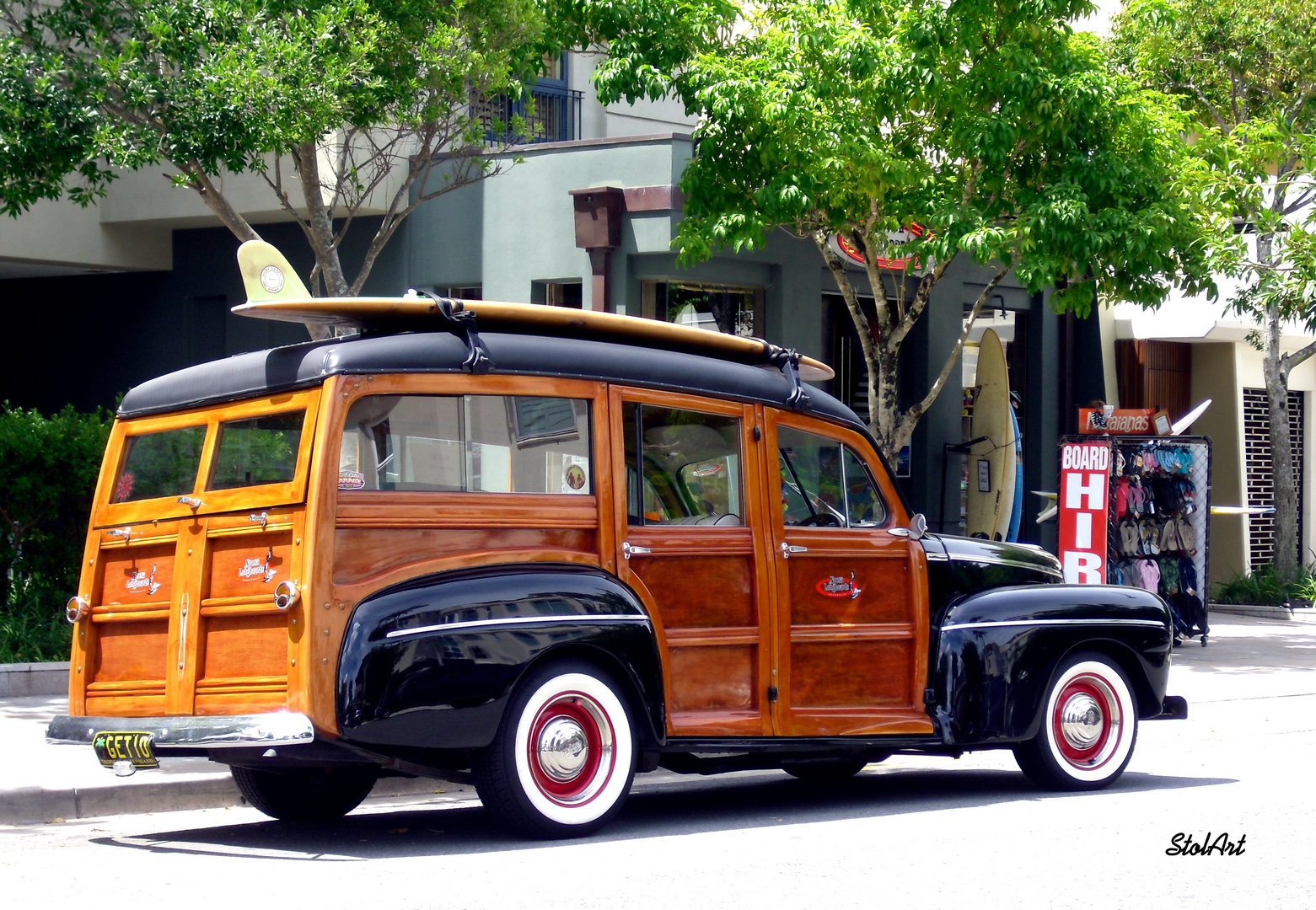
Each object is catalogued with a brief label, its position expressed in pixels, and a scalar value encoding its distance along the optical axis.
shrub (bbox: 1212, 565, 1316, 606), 19.91
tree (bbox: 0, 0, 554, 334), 11.04
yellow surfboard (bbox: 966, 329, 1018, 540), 18.00
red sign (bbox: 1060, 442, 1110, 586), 14.90
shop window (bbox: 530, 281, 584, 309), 16.73
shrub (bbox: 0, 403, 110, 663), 12.06
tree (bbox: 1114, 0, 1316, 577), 16.72
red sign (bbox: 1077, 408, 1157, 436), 15.68
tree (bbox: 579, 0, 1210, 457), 13.66
